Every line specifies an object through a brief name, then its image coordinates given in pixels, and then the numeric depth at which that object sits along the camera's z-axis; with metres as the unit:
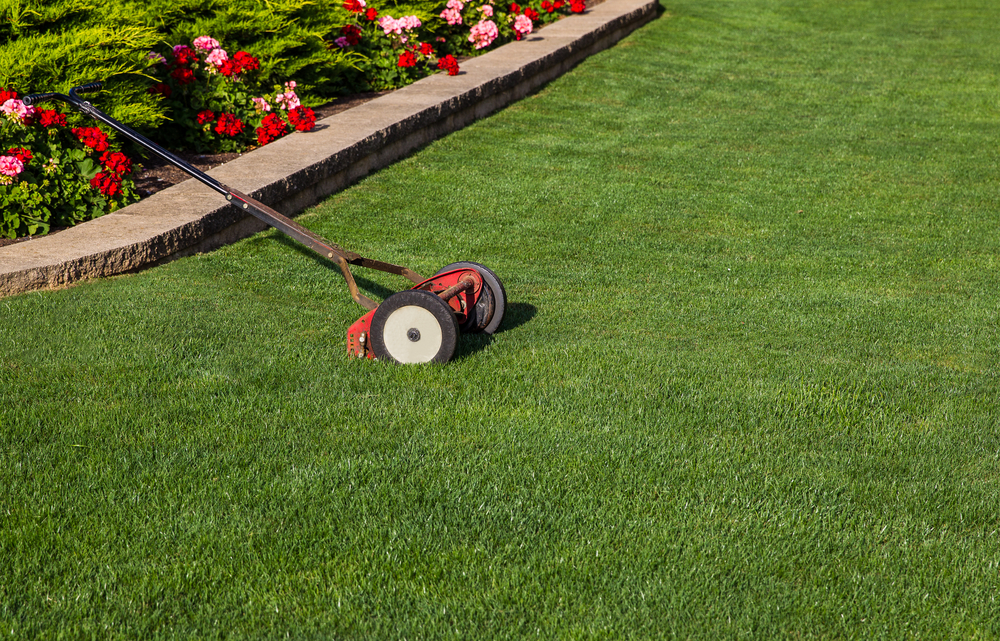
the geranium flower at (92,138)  5.76
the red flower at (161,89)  7.00
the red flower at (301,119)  7.61
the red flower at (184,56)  7.27
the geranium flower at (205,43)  7.39
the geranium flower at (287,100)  7.59
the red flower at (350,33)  9.15
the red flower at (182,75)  7.21
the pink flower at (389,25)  9.47
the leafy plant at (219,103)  7.25
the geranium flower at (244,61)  7.42
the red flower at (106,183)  5.79
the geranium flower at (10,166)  5.36
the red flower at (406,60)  9.35
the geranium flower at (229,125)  7.20
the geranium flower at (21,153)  5.48
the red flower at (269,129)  7.44
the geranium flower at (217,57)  7.34
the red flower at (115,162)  5.83
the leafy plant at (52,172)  5.46
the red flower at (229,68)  7.41
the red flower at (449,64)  9.57
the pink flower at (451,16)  10.52
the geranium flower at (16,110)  5.57
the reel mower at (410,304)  4.02
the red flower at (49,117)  5.68
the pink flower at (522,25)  11.29
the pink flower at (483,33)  10.82
